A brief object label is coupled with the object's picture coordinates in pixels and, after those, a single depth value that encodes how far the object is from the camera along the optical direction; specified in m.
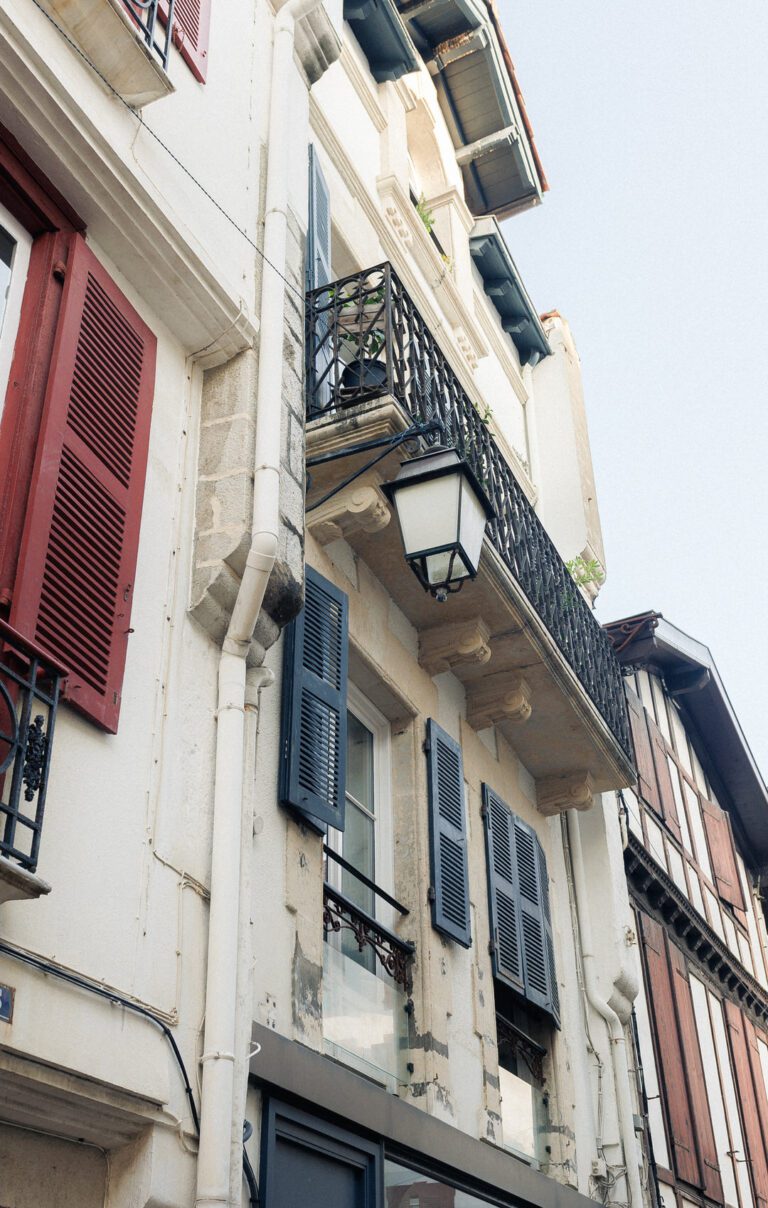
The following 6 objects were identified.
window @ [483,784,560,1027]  8.09
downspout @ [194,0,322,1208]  4.11
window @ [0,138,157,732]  4.14
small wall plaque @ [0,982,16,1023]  3.42
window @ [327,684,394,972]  6.82
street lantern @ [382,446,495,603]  6.10
